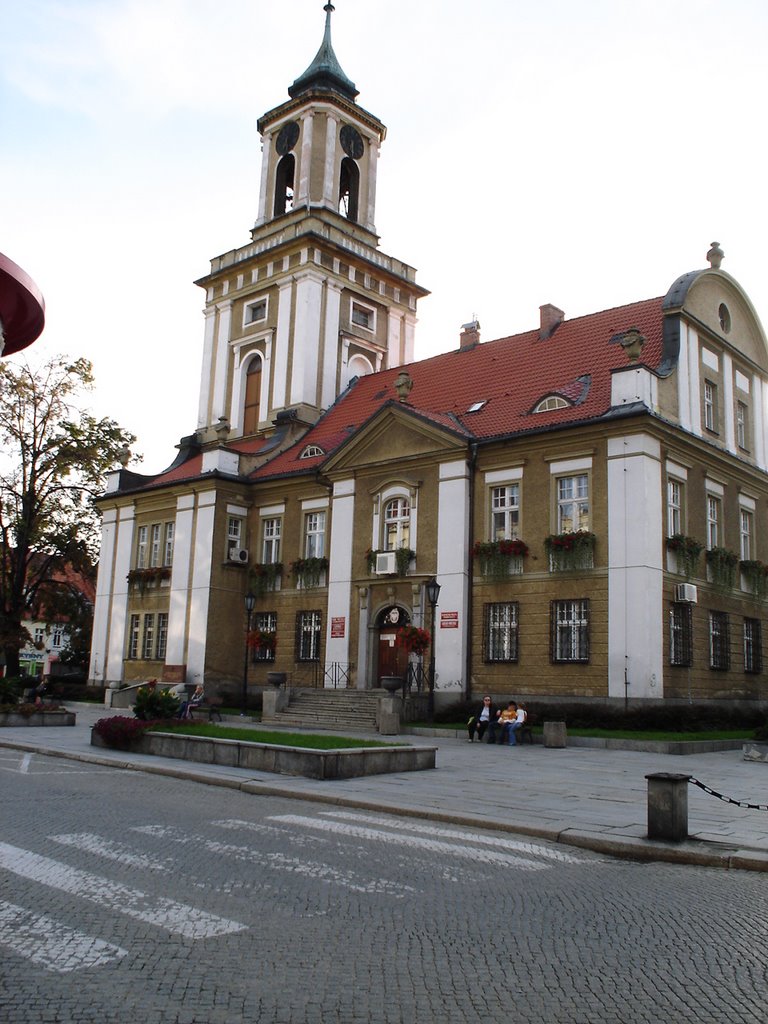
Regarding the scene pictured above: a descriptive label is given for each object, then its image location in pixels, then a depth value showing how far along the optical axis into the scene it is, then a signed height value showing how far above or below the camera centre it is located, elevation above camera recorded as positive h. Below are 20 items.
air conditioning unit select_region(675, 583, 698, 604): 27.81 +2.45
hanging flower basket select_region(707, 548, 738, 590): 30.17 +3.52
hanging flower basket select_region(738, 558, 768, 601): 32.19 +3.49
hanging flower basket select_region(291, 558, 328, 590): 35.72 +3.49
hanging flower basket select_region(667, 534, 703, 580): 28.17 +3.69
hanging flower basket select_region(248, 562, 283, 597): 37.53 +3.38
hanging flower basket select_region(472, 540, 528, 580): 29.55 +3.52
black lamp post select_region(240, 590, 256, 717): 33.00 +1.98
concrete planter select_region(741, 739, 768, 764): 21.19 -1.54
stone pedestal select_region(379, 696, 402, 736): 26.45 -1.38
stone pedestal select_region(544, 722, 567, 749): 23.77 -1.49
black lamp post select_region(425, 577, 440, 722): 27.92 +2.09
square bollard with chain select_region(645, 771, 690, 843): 10.70 -1.44
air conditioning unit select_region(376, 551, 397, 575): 32.28 +3.49
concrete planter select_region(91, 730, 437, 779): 15.84 -1.60
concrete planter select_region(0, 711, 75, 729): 27.58 -1.79
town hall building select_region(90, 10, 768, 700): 28.11 +6.14
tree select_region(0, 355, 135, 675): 44.78 +7.71
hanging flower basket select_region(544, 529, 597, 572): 27.94 +3.57
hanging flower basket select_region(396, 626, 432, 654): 29.31 +0.91
